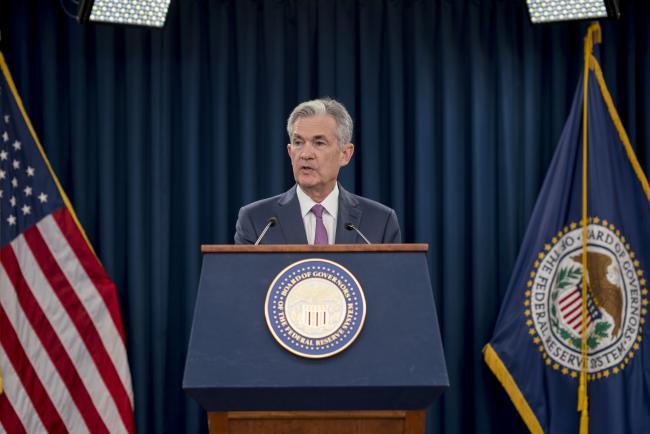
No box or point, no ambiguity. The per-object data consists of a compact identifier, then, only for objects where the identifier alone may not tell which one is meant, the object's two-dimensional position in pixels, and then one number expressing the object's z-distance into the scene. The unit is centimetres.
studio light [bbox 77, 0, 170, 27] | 823
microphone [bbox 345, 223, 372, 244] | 489
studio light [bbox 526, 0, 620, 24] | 835
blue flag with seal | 854
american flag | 837
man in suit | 535
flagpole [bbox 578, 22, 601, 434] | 841
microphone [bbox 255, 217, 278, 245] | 478
